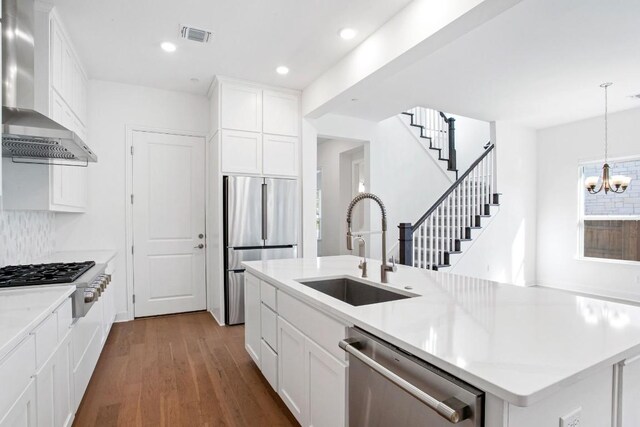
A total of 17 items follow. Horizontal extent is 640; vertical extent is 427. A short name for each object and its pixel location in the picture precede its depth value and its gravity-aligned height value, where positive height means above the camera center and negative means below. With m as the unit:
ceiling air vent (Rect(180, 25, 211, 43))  2.98 +1.54
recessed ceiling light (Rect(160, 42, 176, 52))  3.22 +1.53
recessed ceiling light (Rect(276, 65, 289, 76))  3.75 +1.53
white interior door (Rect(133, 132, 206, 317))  4.20 -0.18
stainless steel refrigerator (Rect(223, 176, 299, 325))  3.98 -0.20
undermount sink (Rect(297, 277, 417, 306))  2.04 -0.51
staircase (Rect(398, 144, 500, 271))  4.95 -0.19
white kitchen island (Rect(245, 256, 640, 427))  0.88 -0.41
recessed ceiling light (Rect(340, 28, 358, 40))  2.98 +1.54
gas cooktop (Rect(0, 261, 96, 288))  1.92 -0.41
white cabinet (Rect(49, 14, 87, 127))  2.64 +1.18
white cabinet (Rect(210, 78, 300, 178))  4.00 +0.98
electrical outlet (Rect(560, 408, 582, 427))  0.95 -0.58
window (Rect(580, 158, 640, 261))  5.23 -0.16
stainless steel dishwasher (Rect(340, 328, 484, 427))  0.90 -0.54
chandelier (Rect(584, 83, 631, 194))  4.57 +0.37
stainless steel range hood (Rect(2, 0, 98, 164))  1.98 +0.66
